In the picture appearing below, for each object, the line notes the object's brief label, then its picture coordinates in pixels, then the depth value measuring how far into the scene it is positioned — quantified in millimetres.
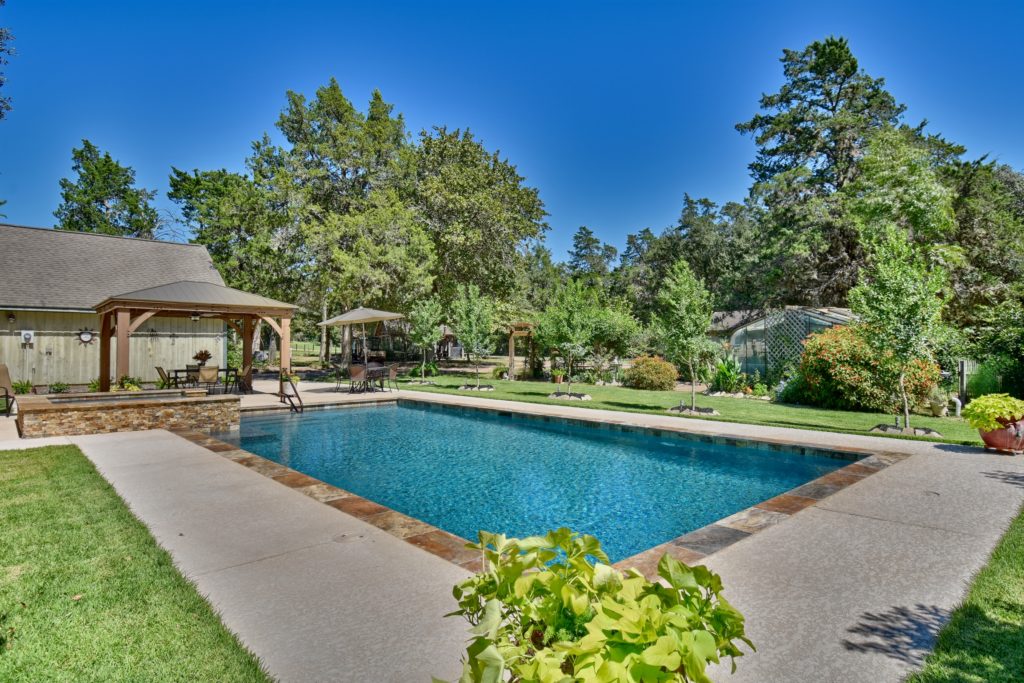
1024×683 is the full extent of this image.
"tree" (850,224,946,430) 9297
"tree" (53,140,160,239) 39938
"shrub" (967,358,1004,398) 13578
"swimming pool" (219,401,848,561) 6195
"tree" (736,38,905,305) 23531
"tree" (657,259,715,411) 13039
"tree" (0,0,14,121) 8828
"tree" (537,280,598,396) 16484
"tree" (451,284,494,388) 18641
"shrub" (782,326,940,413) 12617
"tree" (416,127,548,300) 24859
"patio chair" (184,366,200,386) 15348
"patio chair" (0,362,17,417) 12419
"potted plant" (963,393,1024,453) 7641
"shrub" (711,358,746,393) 17469
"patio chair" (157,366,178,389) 15156
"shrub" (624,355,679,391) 19000
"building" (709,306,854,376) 16531
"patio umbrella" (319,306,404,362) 18475
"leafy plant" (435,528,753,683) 966
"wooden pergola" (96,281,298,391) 12492
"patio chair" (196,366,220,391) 14820
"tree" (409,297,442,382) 19859
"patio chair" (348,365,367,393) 17234
